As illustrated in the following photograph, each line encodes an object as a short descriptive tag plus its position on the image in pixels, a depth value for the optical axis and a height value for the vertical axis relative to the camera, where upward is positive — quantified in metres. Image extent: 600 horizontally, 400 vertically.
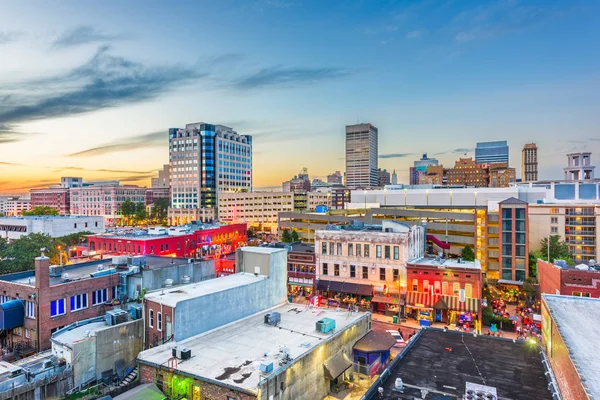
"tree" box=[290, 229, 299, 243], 101.04 -11.10
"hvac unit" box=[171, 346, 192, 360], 24.59 -10.15
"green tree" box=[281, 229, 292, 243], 100.50 -10.98
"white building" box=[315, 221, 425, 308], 51.28 -9.02
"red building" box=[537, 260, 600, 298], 43.31 -10.18
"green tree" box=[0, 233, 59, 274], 62.77 -9.95
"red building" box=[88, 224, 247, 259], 70.37 -9.31
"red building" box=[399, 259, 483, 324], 46.62 -12.29
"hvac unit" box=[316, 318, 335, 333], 30.12 -10.34
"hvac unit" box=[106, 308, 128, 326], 30.38 -9.64
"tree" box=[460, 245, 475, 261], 69.06 -11.00
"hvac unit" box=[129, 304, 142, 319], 31.94 -9.69
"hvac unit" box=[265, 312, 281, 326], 31.92 -10.34
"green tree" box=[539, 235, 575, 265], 73.81 -11.08
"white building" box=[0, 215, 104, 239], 104.81 -7.96
